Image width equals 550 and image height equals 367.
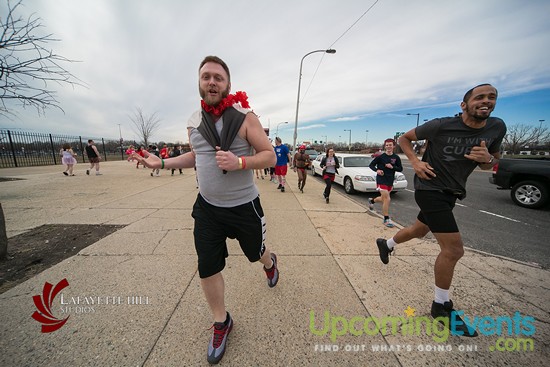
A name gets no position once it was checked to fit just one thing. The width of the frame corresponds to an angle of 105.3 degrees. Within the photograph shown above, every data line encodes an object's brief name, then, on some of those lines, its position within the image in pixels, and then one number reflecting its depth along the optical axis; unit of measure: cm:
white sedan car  683
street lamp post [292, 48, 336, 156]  1556
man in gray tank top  144
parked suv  553
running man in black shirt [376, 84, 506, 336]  169
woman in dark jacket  602
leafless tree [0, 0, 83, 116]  250
